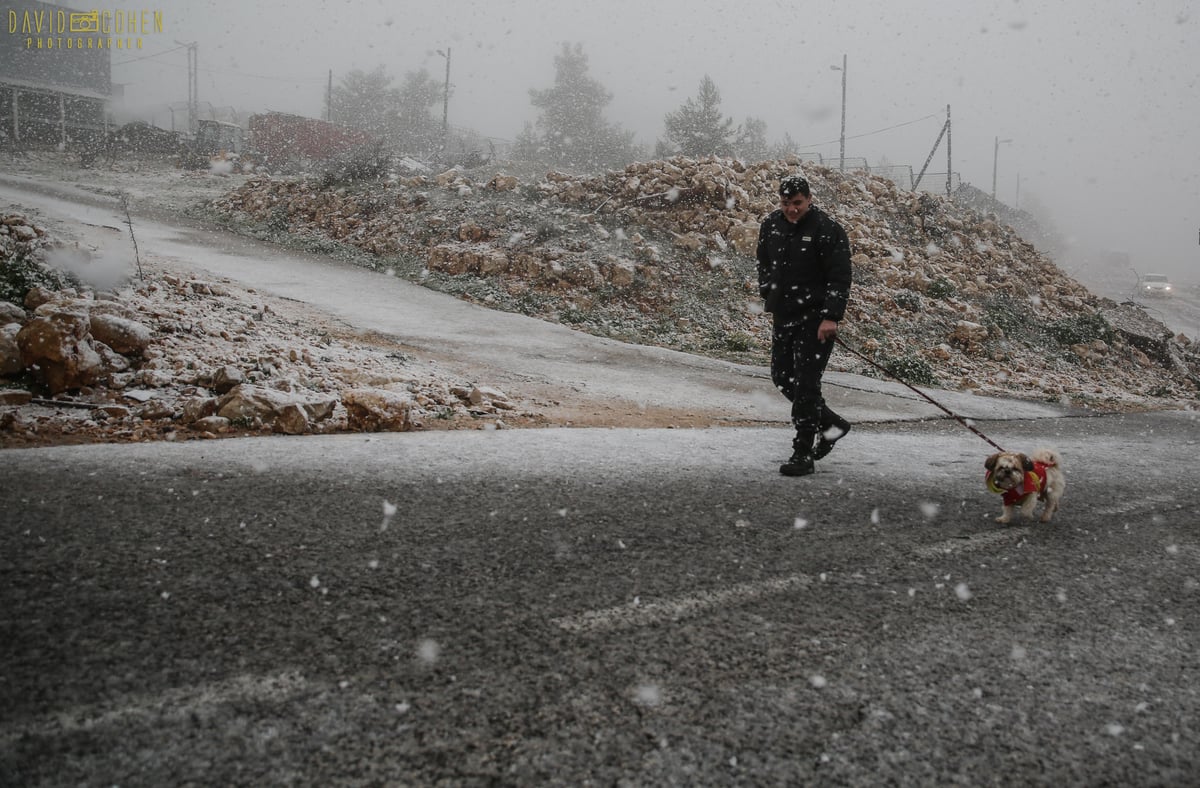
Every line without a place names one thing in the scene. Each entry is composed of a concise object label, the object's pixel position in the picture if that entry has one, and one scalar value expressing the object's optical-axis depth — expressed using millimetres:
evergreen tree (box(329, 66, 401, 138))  54094
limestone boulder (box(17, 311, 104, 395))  4977
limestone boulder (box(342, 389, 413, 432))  5320
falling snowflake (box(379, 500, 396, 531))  3080
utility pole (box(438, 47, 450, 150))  45962
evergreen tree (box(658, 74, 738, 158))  37594
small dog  3652
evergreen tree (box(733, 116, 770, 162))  41419
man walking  4512
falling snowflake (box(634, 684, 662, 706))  1829
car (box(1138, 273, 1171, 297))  40872
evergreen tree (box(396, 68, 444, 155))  53125
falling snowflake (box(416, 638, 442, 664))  1967
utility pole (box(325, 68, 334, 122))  54438
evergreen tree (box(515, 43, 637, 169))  47406
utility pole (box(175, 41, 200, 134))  60219
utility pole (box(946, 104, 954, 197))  25000
